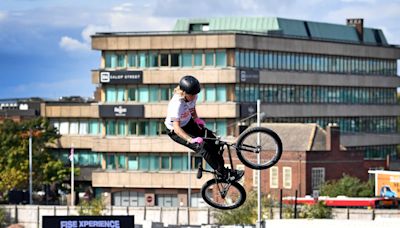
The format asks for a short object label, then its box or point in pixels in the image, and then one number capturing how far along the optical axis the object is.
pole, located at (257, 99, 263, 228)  81.11
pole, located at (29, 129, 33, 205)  129.35
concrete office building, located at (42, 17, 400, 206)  139.38
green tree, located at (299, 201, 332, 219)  99.81
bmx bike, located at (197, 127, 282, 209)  31.12
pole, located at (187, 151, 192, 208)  135.10
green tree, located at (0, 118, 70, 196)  140.38
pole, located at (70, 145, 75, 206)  133.09
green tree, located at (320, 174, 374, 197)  118.81
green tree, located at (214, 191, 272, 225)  98.94
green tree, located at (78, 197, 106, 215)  111.56
